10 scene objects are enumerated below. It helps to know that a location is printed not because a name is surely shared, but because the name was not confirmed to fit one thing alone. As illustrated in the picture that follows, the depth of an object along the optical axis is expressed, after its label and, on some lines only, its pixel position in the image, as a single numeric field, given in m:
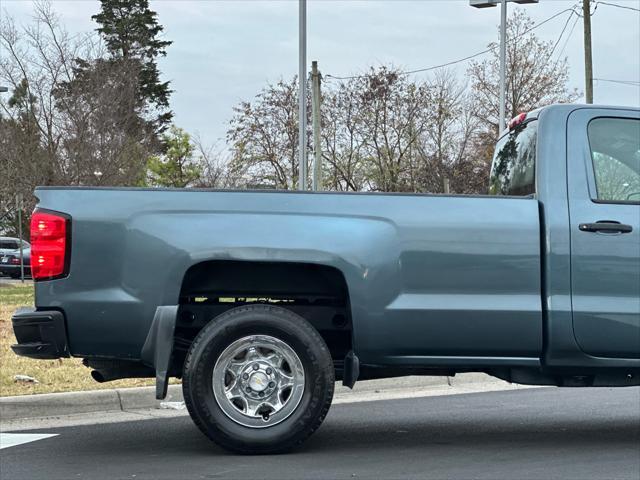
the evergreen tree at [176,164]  57.53
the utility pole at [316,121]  29.84
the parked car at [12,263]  39.03
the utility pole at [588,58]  30.39
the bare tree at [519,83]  42.44
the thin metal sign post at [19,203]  29.35
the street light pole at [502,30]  19.96
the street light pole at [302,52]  19.14
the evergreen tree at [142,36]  60.50
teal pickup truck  5.91
